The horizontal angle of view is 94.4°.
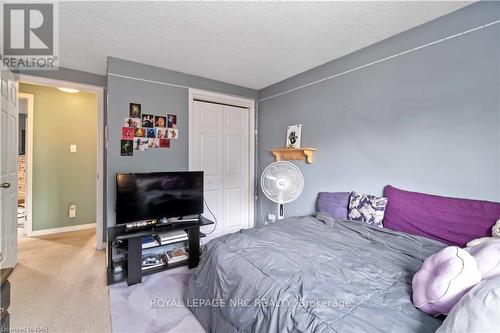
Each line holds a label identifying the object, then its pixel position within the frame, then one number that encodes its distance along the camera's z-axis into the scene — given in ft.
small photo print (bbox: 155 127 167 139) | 9.19
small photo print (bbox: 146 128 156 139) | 8.98
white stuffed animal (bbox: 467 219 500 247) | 4.53
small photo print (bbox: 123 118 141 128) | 8.55
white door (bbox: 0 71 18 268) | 7.25
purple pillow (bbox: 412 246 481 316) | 2.94
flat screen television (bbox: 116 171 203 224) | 7.54
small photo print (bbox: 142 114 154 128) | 8.90
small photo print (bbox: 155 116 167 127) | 9.19
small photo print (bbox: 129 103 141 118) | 8.64
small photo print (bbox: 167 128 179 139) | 9.47
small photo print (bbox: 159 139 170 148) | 9.31
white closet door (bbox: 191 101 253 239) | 10.75
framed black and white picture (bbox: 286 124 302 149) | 9.95
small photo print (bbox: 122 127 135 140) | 8.50
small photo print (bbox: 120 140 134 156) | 8.50
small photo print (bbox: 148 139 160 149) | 9.05
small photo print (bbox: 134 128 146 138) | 8.75
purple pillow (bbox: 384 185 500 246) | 5.10
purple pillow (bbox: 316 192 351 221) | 7.73
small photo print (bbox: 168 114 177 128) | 9.48
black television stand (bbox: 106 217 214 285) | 7.30
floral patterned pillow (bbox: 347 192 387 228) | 6.77
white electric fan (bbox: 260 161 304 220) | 7.88
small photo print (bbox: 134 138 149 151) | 8.77
